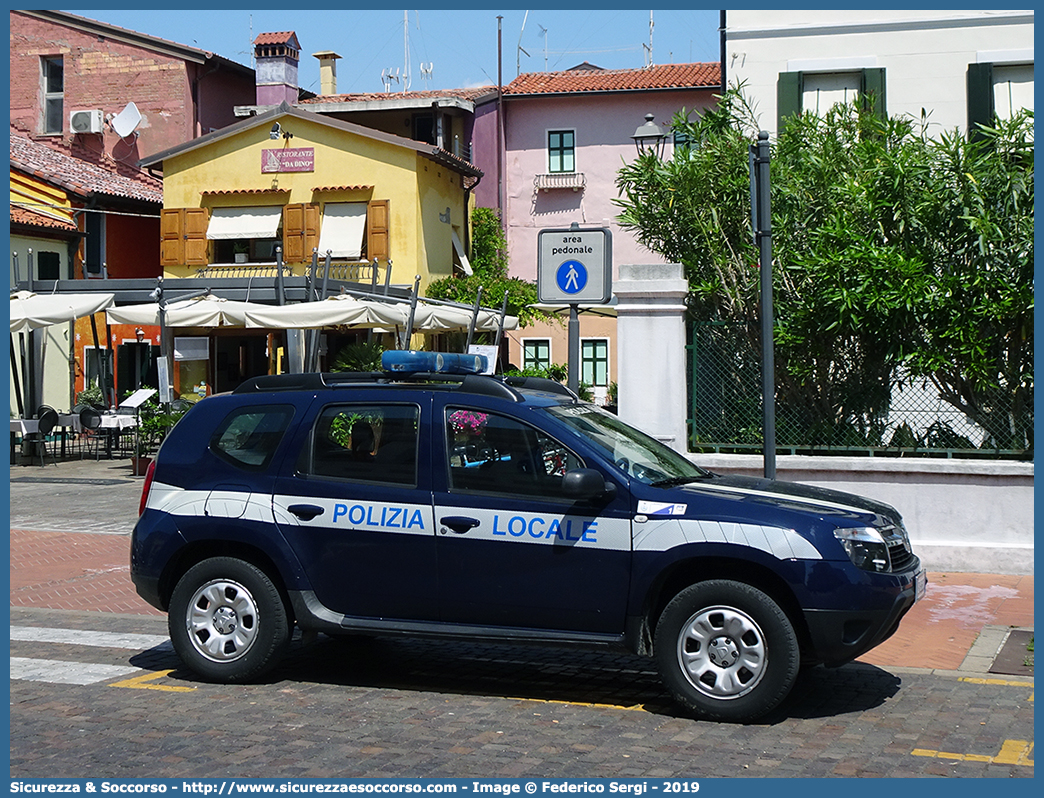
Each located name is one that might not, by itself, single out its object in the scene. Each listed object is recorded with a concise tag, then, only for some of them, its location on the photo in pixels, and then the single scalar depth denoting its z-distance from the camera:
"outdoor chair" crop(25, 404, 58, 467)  21.30
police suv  6.44
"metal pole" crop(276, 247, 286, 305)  21.02
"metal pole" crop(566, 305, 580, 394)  9.42
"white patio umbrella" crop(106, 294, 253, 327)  18.95
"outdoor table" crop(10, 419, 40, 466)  21.16
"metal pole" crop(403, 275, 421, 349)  17.30
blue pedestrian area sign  9.58
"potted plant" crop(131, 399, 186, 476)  18.39
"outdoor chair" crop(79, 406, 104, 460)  21.00
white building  18.11
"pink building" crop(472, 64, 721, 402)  33.91
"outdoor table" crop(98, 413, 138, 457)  21.69
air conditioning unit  34.06
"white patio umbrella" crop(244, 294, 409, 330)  18.33
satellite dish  33.78
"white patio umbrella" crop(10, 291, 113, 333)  19.44
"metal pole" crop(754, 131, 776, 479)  8.85
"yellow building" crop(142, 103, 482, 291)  30.52
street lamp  13.34
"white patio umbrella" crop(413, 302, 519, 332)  20.41
